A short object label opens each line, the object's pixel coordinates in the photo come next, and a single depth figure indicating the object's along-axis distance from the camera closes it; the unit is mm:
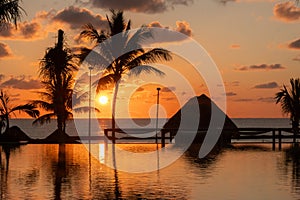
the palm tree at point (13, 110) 40688
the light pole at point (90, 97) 45062
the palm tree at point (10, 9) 17328
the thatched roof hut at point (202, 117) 43434
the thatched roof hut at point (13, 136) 39797
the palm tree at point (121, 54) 38688
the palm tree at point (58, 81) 36719
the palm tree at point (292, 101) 44341
